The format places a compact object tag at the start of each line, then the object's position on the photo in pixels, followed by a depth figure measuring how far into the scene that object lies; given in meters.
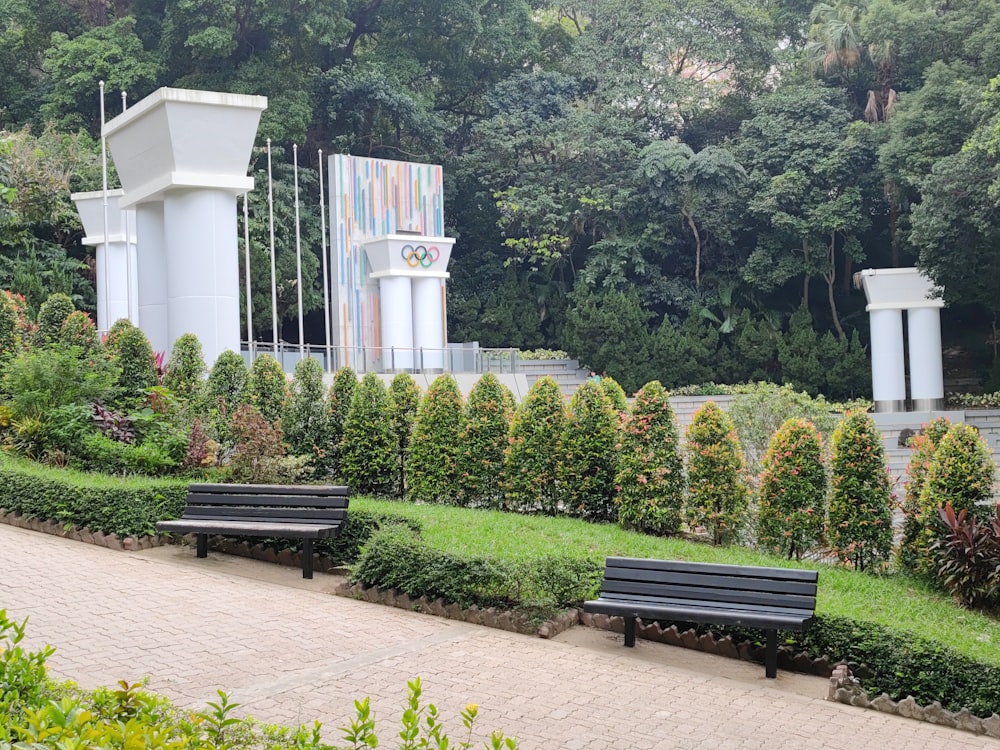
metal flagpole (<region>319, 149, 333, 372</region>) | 27.73
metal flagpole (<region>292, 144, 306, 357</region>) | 24.75
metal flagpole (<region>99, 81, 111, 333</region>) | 21.61
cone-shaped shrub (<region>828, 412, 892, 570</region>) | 9.78
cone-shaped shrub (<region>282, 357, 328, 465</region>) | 13.08
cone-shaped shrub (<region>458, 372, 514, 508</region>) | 11.92
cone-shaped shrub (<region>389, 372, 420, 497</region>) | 12.71
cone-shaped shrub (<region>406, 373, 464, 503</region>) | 12.09
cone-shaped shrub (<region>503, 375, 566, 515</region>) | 11.55
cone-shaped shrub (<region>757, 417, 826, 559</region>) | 10.03
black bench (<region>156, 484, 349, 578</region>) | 9.04
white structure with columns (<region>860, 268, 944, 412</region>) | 28.80
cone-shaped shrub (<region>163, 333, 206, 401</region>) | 13.97
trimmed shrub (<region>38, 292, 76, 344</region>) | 15.81
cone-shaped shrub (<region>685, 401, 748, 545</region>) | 10.60
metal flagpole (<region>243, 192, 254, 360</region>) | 21.69
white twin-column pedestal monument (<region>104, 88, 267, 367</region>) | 15.65
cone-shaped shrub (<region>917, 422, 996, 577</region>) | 9.17
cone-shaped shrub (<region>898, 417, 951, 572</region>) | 9.53
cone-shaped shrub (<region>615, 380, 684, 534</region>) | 10.78
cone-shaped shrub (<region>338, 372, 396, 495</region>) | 12.62
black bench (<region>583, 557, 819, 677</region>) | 7.03
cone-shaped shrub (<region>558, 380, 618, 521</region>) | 11.32
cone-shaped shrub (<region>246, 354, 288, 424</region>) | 13.40
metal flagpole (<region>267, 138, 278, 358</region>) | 22.83
